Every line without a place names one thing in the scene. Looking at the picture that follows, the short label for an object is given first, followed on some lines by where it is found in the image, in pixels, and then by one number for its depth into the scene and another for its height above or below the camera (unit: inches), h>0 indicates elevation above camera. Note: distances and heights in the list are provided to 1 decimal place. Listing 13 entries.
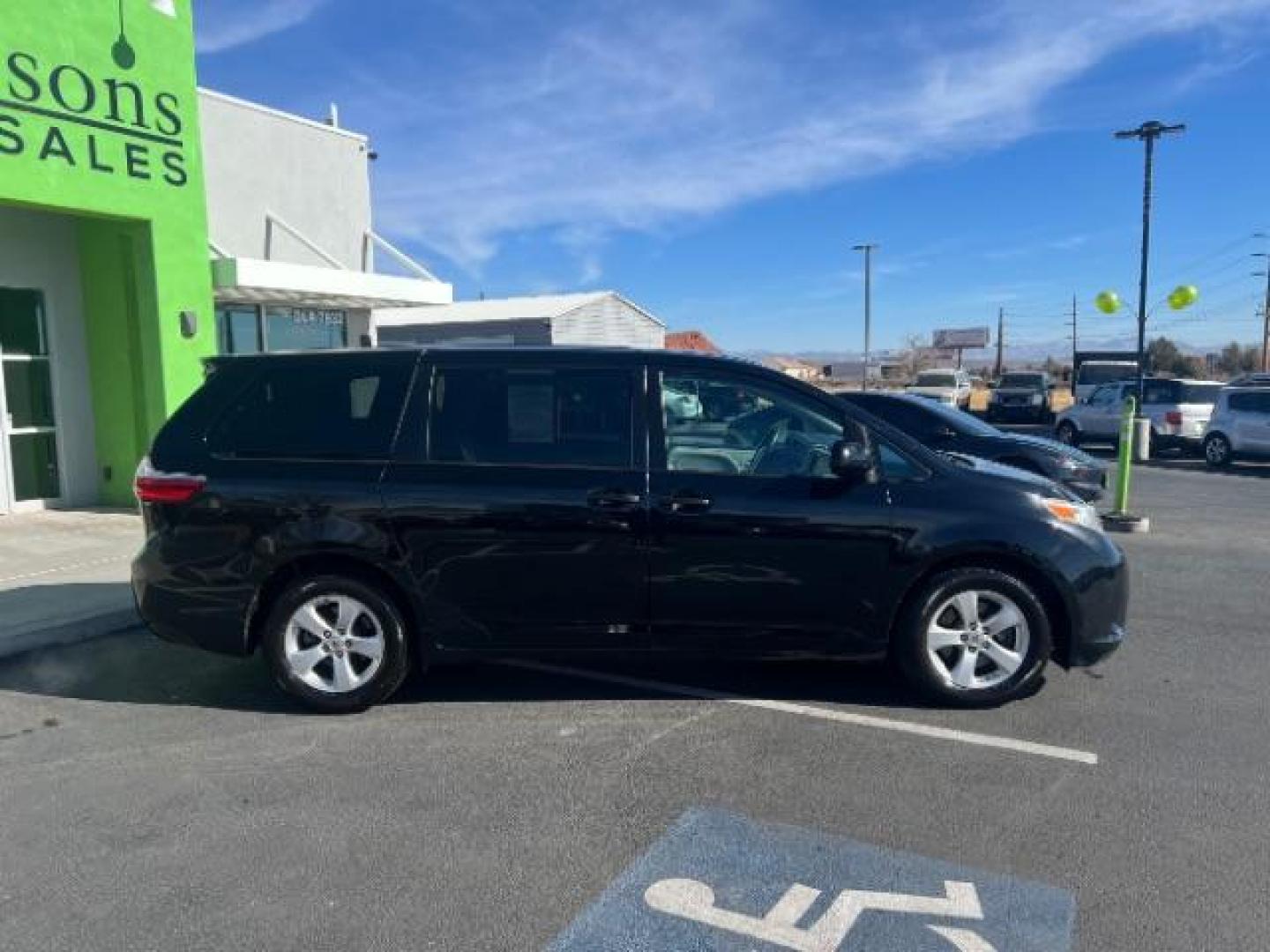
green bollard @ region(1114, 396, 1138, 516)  379.9 -32.5
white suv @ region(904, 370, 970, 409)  1230.0 -5.2
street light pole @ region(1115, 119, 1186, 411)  797.9 +192.0
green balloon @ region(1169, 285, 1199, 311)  744.3 +67.6
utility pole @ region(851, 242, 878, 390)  1809.1 +174.6
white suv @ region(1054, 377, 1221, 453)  728.3 -28.0
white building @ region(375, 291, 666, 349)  1269.7 +96.0
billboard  3750.0 +181.5
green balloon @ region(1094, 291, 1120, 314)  782.5 +67.3
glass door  370.0 -5.8
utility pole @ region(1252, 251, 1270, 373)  1857.8 +80.8
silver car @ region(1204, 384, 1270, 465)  636.1 -34.0
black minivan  171.9 -27.7
